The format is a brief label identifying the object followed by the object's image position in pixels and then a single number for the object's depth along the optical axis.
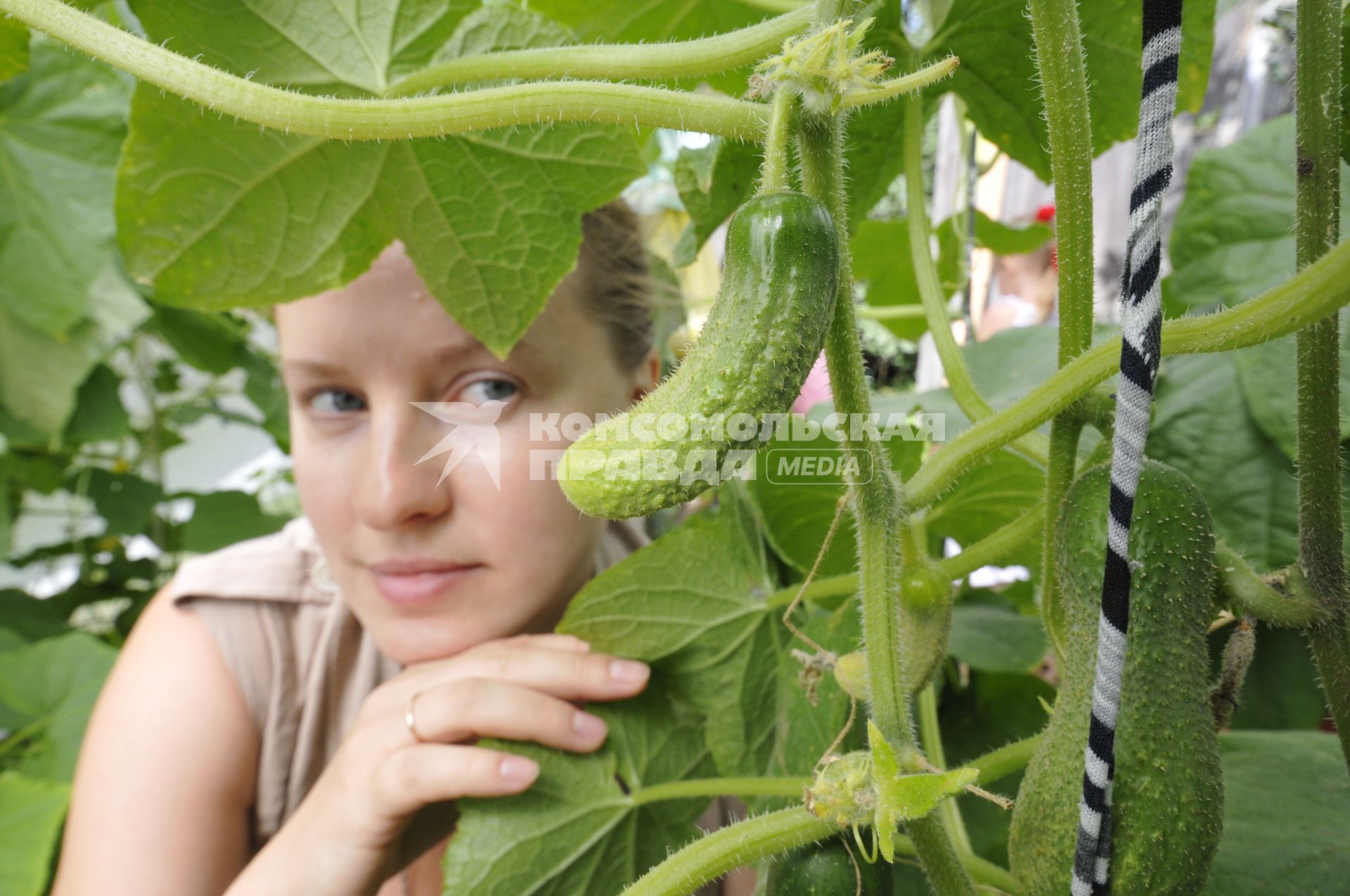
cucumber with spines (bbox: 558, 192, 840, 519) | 0.32
